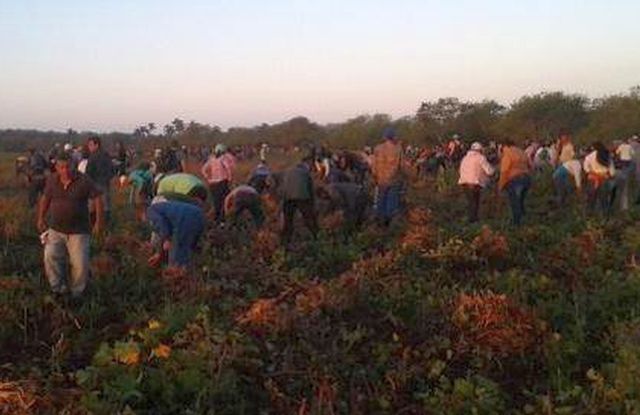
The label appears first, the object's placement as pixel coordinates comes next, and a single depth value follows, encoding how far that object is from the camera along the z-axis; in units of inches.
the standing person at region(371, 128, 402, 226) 538.3
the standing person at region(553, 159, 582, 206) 693.9
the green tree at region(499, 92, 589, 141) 1915.6
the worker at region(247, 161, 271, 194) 639.8
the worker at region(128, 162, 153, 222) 638.3
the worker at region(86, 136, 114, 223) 589.0
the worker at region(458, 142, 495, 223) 561.0
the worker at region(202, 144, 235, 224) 603.3
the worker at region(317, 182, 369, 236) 543.5
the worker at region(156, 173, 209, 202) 389.1
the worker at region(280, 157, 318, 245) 502.3
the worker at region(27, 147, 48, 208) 719.7
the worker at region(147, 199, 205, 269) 377.1
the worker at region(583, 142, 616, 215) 606.2
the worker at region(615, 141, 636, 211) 641.0
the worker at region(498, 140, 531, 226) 557.9
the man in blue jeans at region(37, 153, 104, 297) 355.6
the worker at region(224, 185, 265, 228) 540.4
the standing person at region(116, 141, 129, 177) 865.7
